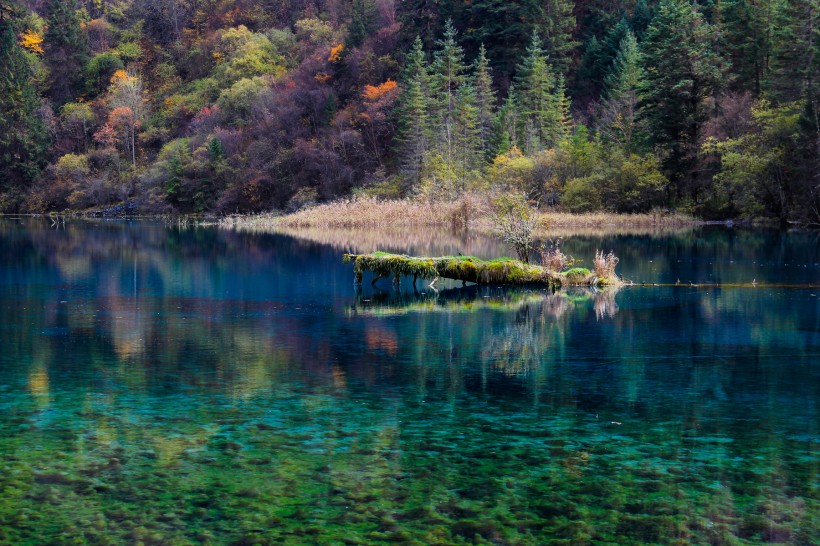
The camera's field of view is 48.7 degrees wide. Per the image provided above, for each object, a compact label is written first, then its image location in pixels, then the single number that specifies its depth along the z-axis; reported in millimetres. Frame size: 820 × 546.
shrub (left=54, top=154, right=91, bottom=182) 106500
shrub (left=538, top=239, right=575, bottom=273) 30500
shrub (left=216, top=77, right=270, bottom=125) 107188
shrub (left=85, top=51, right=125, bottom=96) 128125
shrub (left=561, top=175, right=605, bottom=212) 67875
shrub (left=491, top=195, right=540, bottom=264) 32031
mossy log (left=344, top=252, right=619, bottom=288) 29625
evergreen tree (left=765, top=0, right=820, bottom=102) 58188
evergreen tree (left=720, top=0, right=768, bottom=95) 69812
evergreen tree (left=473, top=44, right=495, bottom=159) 87500
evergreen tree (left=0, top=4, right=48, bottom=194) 109500
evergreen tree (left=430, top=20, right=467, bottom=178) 81438
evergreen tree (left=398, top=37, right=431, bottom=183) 80125
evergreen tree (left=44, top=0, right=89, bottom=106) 126250
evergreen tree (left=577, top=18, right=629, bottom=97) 93312
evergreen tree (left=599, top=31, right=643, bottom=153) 73312
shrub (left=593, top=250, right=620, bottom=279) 30000
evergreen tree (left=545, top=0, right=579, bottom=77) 96438
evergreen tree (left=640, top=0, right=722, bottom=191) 63406
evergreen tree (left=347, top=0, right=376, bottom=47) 101750
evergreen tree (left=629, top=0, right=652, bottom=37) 94300
